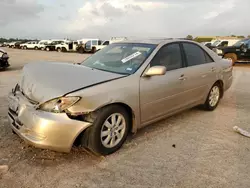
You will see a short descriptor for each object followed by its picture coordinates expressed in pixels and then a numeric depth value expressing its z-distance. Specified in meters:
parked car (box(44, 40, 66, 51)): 39.19
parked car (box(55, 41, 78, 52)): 35.81
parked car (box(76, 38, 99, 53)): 32.84
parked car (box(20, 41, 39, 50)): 44.97
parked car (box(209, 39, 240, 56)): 23.84
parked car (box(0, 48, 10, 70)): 11.80
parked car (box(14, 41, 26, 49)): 51.91
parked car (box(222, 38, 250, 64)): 16.62
